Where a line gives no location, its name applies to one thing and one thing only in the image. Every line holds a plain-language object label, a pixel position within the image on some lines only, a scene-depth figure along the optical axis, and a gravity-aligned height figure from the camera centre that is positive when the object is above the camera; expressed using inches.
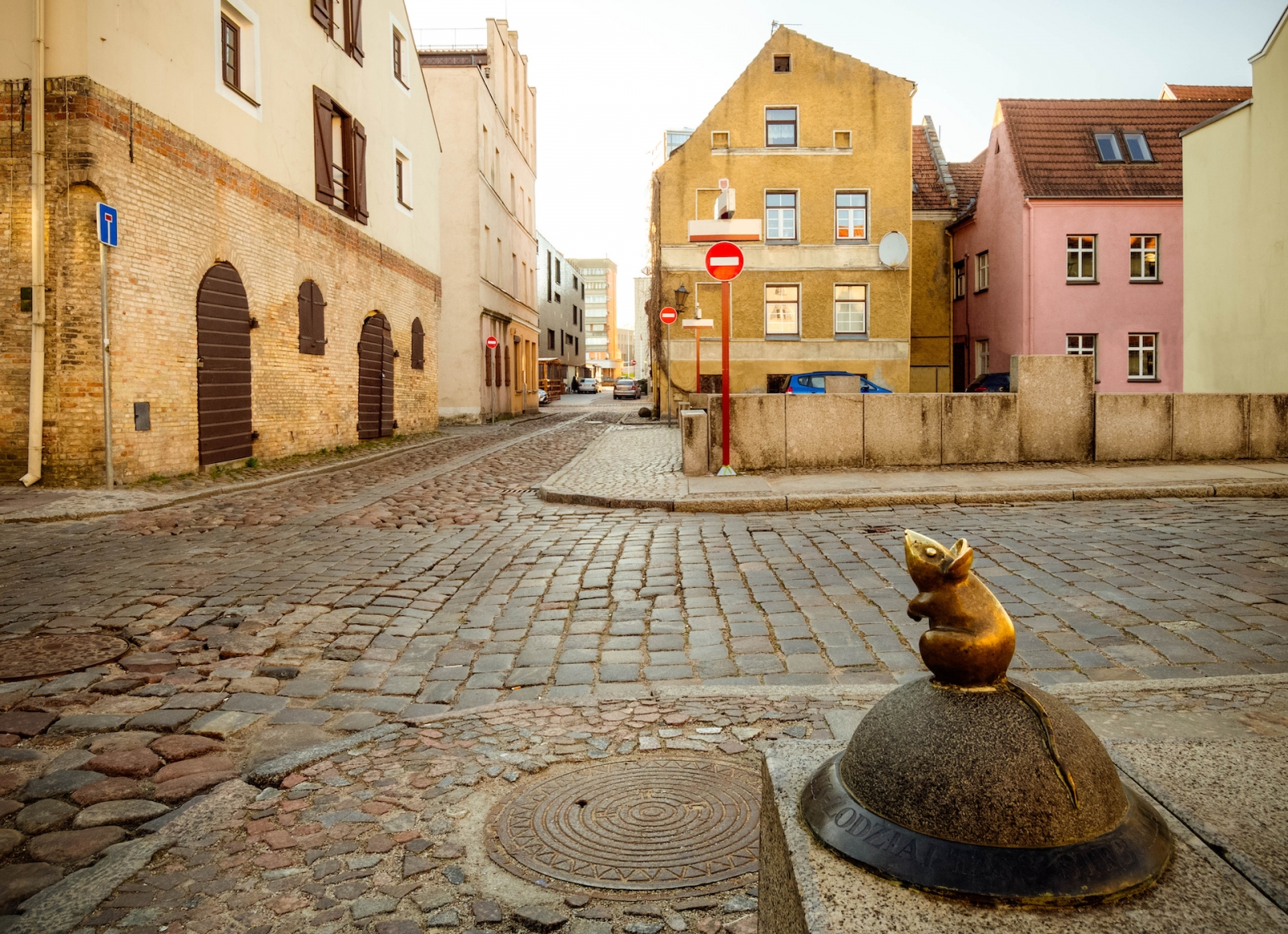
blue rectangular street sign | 433.7 +101.0
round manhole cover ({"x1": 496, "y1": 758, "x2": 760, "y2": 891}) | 106.7 -50.3
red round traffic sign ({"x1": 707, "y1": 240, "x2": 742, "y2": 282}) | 488.1 +90.2
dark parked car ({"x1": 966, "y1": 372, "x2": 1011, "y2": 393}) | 964.0 +48.7
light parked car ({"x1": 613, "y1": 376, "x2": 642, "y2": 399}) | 2721.5 +126.6
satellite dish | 1199.6 +234.6
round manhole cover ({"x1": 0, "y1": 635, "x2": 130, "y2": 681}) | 181.6 -45.2
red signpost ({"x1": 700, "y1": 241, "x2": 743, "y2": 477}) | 474.9 +85.9
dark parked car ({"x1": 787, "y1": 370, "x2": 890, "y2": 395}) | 942.4 +48.4
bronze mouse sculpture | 67.5 -14.2
